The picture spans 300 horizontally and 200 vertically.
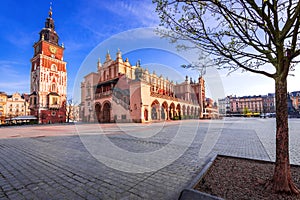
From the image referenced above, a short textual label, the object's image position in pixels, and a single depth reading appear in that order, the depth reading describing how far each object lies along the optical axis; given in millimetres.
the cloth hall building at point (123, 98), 30094
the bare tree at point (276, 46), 2840
